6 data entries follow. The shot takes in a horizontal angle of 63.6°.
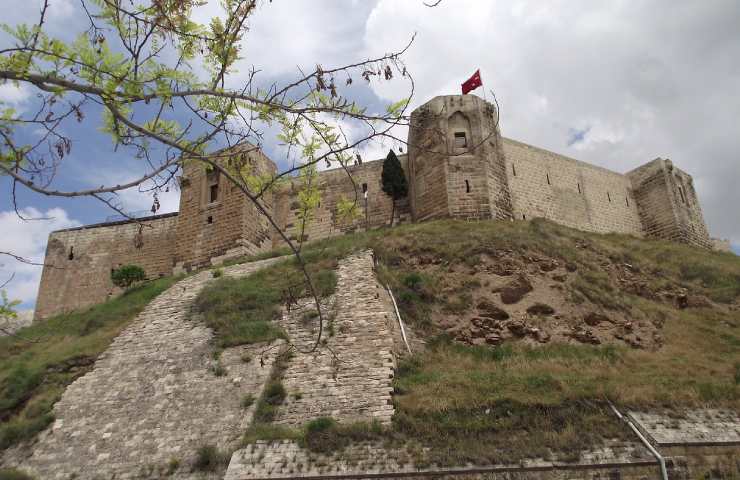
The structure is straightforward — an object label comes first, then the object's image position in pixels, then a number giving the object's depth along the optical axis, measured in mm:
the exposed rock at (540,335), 13969
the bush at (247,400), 11648
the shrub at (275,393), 11672
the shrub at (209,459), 10367
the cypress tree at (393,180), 24500
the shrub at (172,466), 10562
